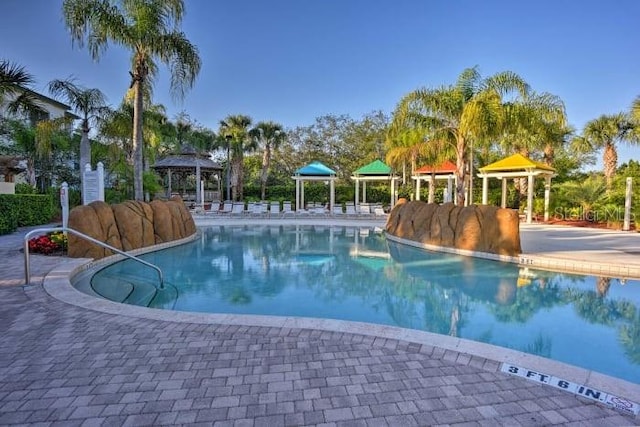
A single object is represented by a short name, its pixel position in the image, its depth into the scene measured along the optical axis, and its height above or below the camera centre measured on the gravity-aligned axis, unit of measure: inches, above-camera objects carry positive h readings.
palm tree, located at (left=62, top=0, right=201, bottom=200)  464.1 +207.4
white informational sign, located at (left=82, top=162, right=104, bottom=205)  433.1 +12.1
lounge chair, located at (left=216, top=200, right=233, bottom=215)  889.5 -32.2
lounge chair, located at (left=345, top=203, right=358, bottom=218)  882.5 -35.6
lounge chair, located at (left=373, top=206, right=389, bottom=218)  879.2 -37.4
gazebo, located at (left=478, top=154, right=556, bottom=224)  740.0 +55.7
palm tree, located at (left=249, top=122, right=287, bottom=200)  1110.4 +178.9
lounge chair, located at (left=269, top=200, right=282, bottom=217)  887.1 -29.2
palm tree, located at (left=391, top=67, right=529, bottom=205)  488.1 +122.7
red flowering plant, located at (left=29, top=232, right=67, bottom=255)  349.4 -47.2
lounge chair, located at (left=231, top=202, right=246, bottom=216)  887.7 -31.7
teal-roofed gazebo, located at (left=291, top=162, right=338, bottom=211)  903.1 +55.3
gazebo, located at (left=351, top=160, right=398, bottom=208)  900.6 +56.1
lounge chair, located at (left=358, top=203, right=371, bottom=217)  893.8 -32.8
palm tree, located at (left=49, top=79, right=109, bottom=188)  528.1 +141.7
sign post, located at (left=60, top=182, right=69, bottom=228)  405.1 -6.5
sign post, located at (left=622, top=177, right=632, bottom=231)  607.5 -20.1
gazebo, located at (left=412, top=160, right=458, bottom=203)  891.4 +57.8
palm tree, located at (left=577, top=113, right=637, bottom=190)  775.1 +133.4
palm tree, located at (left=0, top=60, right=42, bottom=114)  336.5 +101.8
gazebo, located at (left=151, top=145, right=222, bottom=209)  1050.6 +86.7
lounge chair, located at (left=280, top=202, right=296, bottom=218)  896.9 -31.5
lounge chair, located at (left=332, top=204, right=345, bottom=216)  887.1 -37.6
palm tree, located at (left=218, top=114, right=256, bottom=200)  1082.5 +172.4
